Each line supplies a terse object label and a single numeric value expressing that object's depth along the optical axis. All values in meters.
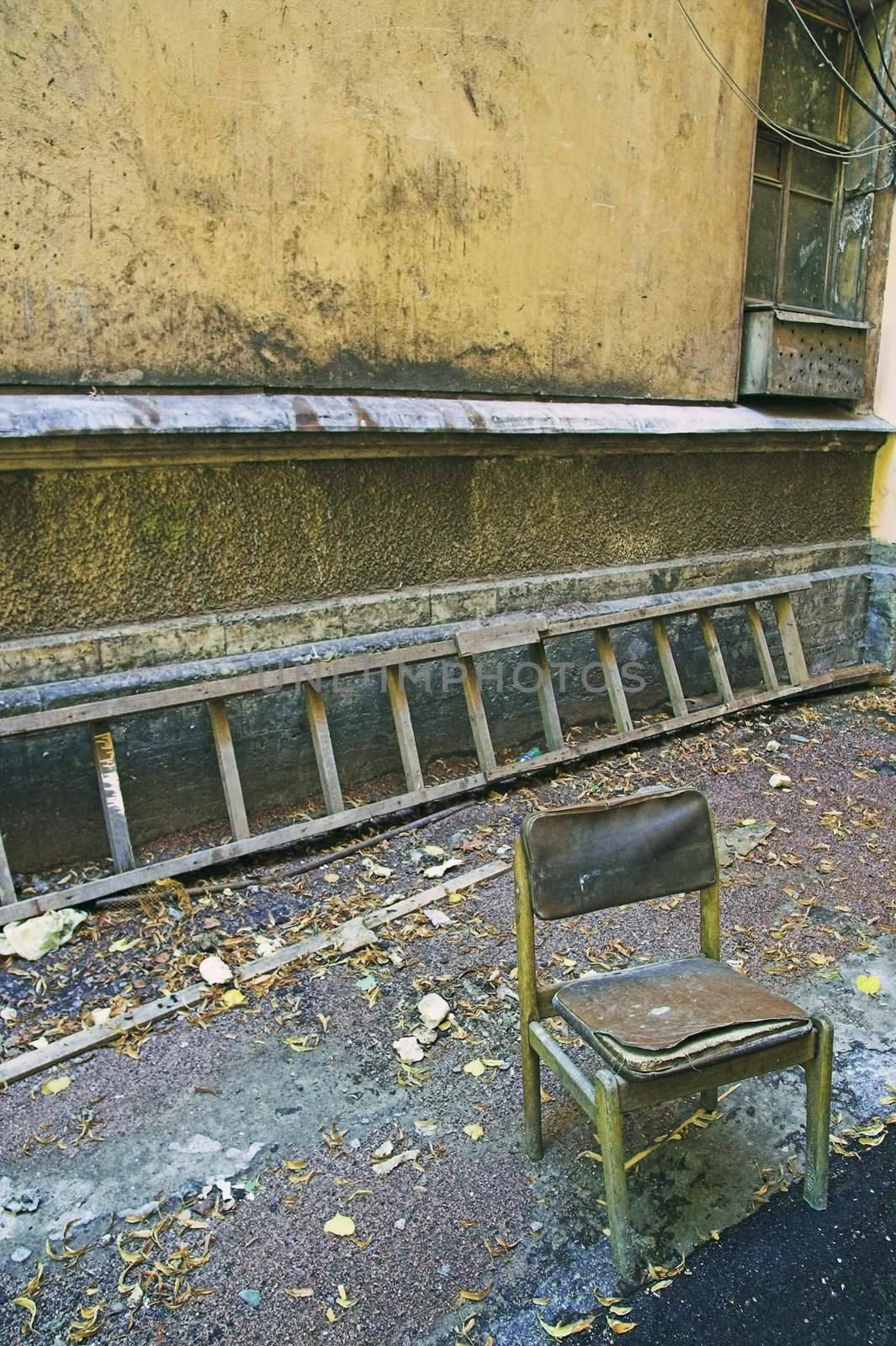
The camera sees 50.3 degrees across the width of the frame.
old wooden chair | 2.09
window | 6.17
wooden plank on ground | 2.92
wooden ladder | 3.74
